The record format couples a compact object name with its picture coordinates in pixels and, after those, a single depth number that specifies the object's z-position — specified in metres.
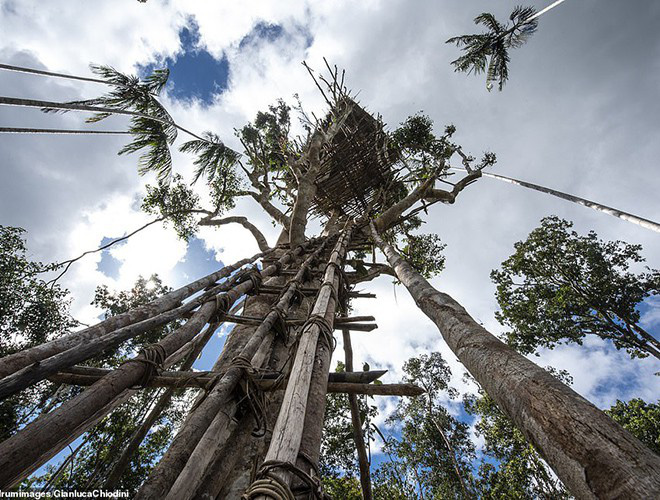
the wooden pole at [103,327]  1.42
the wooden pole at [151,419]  2.06
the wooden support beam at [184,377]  1.72
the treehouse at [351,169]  8.30
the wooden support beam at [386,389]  1.80
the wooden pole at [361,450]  2.98
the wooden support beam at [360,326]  3.04
